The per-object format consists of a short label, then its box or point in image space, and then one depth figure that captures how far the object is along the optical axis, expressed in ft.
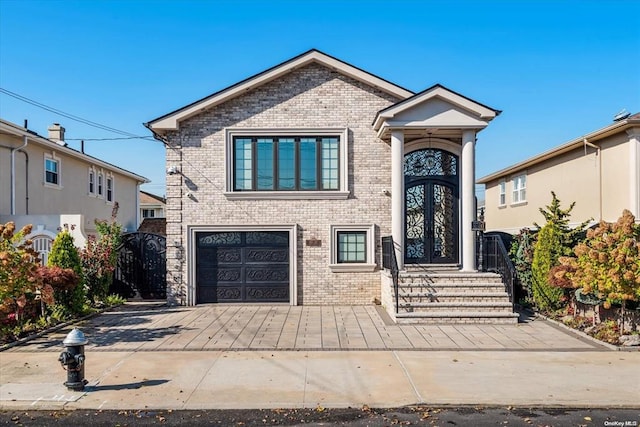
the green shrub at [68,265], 37.88
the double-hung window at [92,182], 75.20
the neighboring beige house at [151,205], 127.85
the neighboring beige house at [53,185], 49.70
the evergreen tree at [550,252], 39.04
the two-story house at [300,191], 44.78
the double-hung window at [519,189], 69.62
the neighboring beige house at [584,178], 44.96
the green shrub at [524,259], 42.27
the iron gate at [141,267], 49.16
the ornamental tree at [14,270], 29.50
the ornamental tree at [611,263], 30.17
